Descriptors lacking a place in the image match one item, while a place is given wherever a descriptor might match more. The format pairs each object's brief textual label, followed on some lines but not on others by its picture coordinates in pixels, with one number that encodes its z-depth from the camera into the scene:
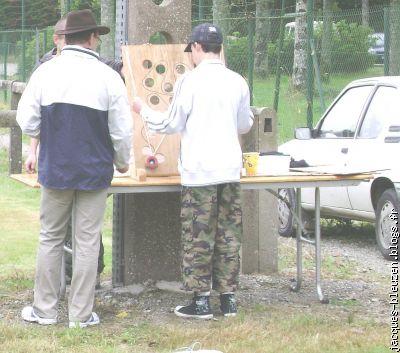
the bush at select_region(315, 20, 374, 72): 24.66
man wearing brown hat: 9.24
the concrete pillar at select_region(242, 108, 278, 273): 12.34
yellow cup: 10.51
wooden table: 9.82
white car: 13.82
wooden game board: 10.26
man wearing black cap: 9.66
